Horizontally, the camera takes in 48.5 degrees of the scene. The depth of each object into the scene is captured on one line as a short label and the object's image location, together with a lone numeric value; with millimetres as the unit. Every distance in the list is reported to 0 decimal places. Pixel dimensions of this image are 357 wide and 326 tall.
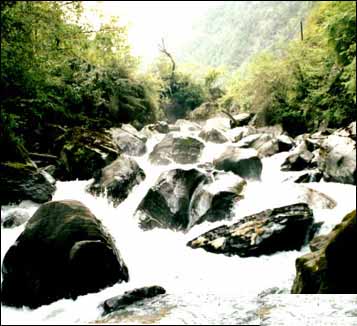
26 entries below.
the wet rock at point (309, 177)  14602
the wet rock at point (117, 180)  13586
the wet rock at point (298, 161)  16641
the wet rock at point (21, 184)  11766
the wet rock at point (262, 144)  19594
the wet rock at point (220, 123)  29916
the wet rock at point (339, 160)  13633
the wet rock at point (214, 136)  21870
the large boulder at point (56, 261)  7863
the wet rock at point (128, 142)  18641
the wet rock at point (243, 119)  30103
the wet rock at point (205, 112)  36475
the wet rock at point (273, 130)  25948
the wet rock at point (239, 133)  24266
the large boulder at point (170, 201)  12336
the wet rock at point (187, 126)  28109
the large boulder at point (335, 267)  5246
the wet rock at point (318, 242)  8201
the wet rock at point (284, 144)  19838
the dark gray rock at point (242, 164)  15305
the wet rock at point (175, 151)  17688
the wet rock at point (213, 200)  11977
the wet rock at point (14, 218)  10977
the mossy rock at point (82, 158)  14820
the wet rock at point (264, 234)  9742
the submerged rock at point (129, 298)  7207
